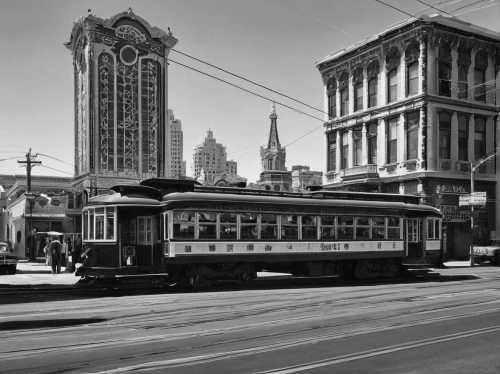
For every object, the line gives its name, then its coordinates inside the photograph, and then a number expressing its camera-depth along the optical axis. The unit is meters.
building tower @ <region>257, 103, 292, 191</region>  161.25
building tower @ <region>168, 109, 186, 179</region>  188.38
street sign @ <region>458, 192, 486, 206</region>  35.41
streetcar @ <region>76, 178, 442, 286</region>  19.05
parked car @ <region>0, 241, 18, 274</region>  26.74
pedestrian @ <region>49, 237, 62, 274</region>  26.66
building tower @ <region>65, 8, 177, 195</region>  62.19
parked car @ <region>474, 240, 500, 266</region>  35.53
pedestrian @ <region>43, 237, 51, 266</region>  33.32
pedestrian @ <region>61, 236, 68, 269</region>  31.25
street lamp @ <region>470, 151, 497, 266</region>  34.50
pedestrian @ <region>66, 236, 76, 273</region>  27.84
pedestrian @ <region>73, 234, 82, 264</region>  27.81
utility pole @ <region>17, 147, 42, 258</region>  46.62
